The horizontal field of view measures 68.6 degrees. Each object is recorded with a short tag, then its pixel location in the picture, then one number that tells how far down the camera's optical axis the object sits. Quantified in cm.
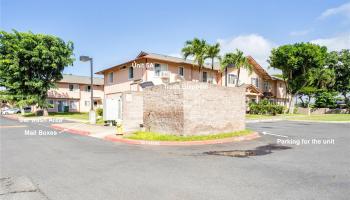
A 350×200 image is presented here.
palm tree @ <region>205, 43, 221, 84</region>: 2936
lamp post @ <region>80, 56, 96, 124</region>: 2024
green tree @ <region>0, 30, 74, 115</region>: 3503
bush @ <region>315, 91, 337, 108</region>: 4850
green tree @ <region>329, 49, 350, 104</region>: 4888
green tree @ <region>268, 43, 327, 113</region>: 4025
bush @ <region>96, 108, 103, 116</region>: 2814
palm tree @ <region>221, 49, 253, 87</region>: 3269
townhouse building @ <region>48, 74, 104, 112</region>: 5035
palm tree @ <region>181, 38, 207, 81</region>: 2886
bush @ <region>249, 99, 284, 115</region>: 3569
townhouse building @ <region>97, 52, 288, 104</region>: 3005
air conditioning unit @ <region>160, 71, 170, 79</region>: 3059
